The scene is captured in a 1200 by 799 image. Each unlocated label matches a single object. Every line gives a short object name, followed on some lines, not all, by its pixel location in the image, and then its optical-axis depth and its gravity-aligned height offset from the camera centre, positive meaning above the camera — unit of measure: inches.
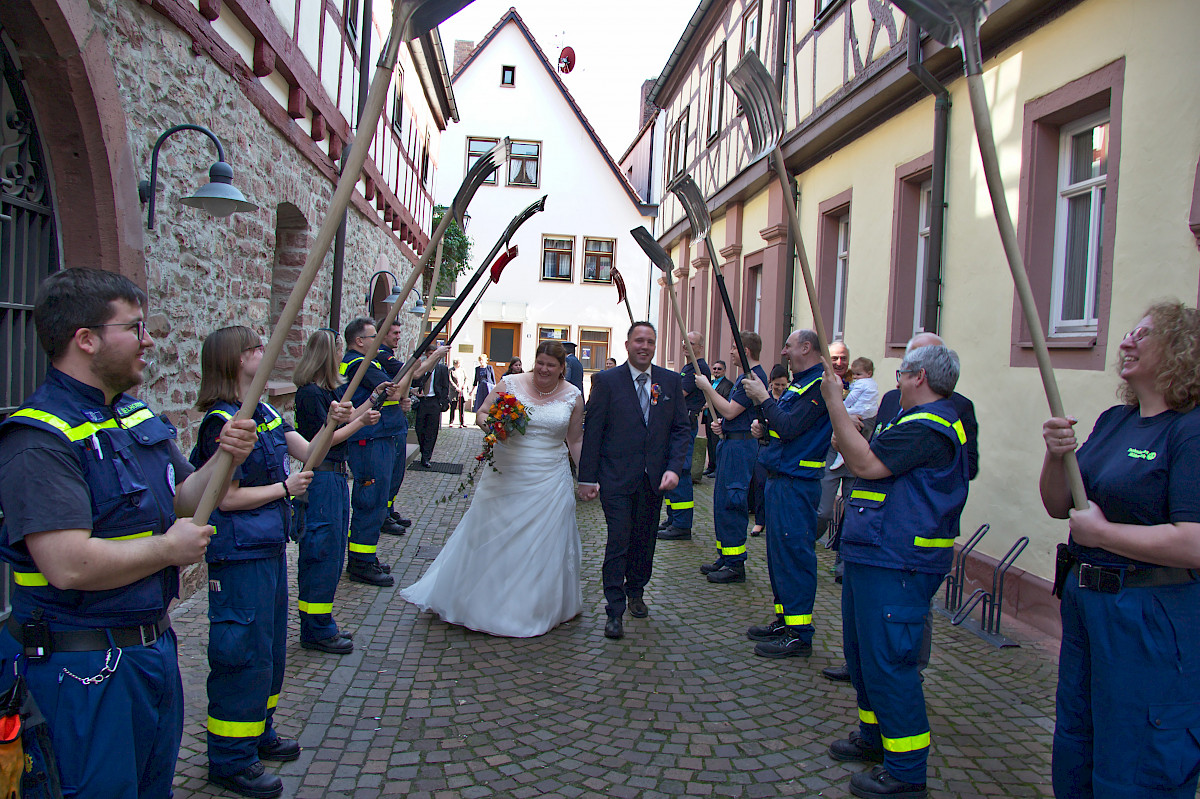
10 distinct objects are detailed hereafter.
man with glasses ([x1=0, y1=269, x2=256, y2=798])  76.0 -19.6
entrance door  1078.4 +31.7
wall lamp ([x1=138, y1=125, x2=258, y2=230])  191.5 +38.4
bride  200.7 -44.3
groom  205.3 -21.1
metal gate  160.1 +22.0
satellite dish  1289.4 +501.7
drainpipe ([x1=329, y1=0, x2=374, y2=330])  420.8 +62.8
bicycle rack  205.9 -60.3
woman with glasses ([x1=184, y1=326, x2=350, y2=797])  117.5 -33.0
